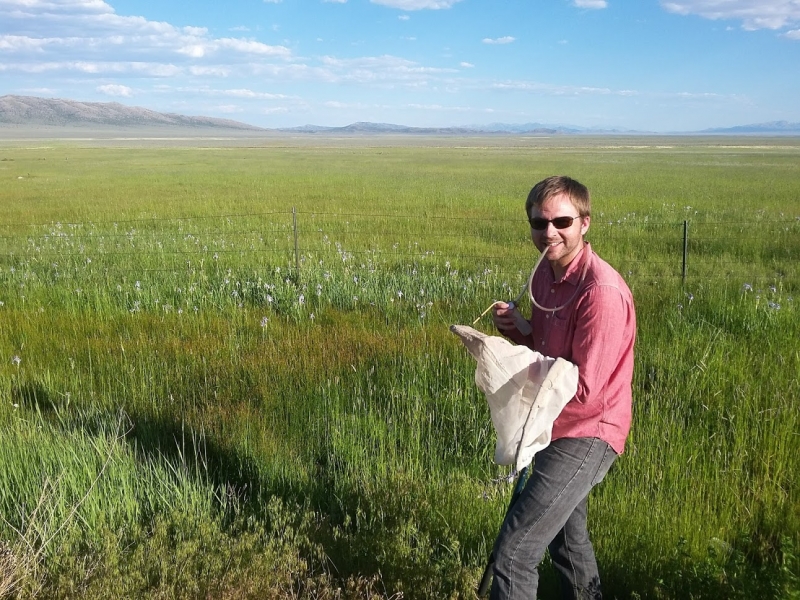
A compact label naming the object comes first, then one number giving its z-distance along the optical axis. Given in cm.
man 221
